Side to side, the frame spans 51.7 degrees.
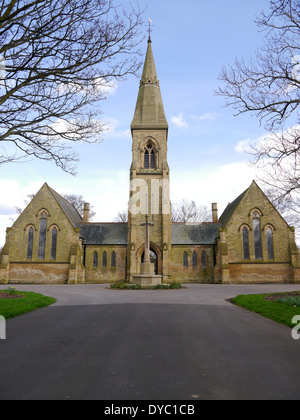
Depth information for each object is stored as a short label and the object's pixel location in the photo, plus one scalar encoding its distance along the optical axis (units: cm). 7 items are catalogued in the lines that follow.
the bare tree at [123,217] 5907
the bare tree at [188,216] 5618
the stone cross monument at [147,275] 2439
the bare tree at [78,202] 5499
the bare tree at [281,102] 1035
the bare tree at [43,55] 703
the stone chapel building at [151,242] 3186
